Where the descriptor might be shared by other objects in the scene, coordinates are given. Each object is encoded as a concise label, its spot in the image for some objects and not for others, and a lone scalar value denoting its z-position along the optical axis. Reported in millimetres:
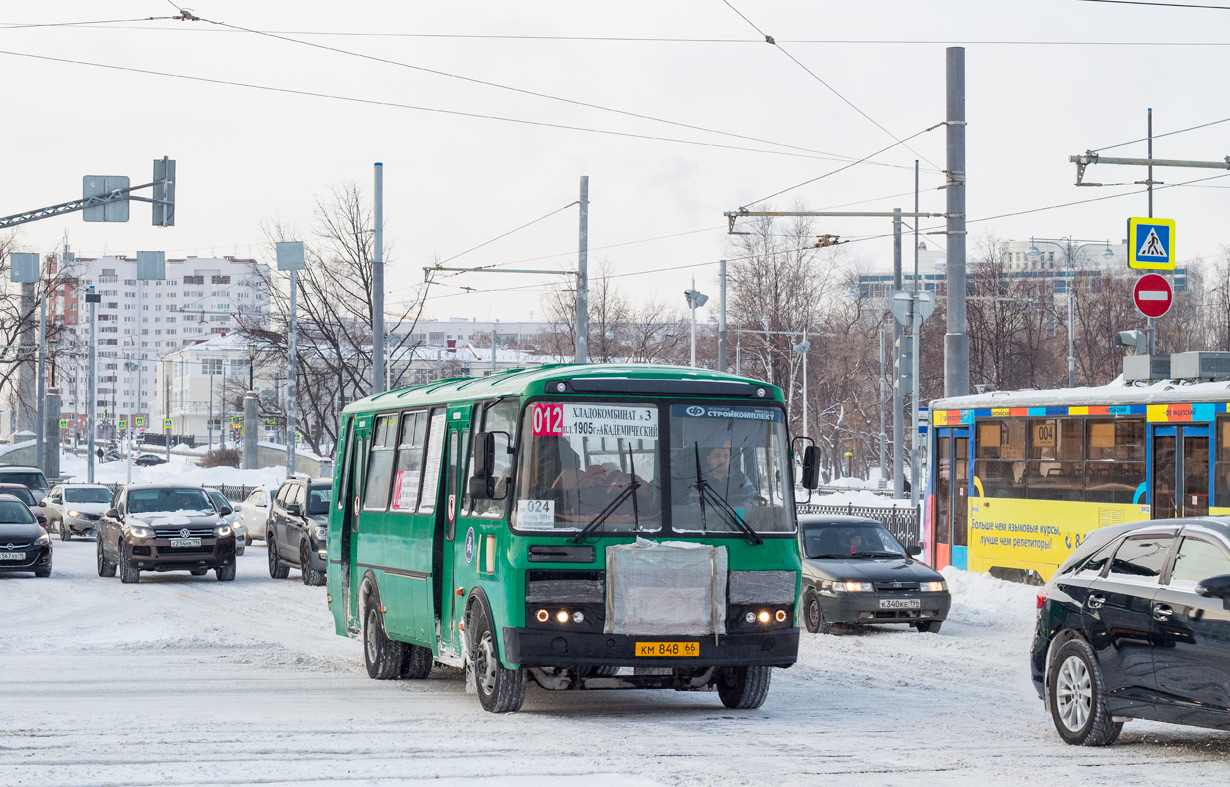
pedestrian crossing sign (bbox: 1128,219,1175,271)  23766
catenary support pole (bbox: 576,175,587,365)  37250
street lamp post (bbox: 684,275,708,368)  54688
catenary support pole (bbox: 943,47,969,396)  24688
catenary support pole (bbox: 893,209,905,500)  34441
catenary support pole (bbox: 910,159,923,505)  31859
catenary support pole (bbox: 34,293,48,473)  62344
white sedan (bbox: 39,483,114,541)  41781
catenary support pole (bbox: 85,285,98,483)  66875
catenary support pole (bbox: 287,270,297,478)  49844
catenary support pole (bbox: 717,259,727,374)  51628
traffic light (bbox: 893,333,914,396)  32750
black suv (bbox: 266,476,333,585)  27312
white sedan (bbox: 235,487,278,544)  39219
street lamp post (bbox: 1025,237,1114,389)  56322
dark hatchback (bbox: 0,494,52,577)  28531
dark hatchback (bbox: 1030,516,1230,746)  9445
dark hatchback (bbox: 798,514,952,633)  18688
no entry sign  22578
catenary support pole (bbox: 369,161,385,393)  37375
